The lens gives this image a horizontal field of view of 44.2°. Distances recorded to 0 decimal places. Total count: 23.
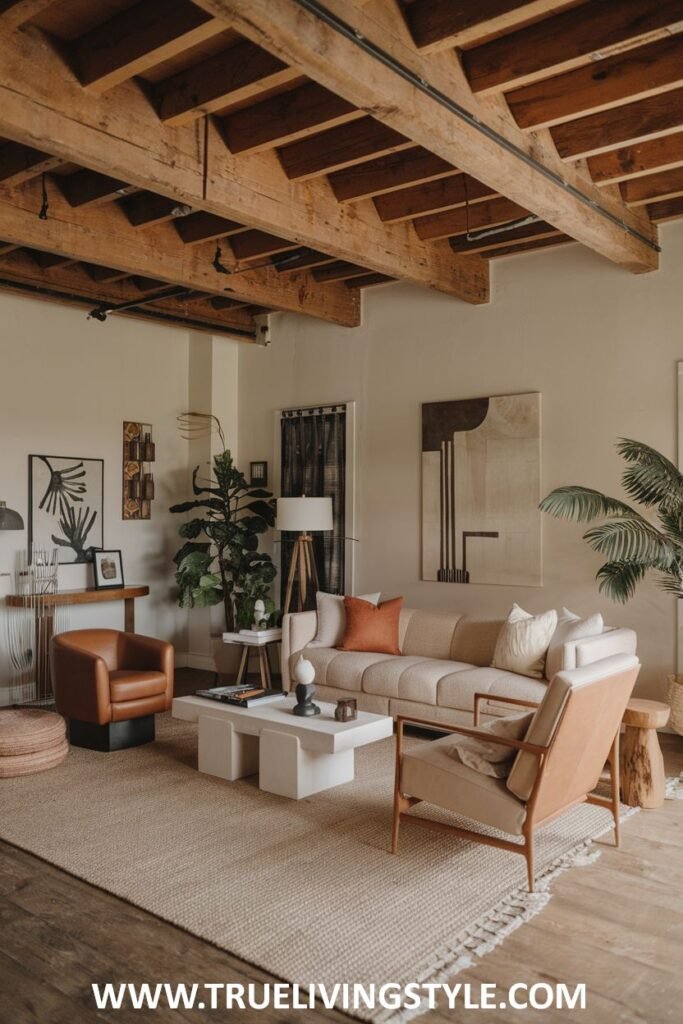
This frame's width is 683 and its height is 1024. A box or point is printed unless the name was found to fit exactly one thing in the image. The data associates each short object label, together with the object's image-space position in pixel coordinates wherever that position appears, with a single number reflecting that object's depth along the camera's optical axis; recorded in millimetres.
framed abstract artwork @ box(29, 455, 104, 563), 6684
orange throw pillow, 5941
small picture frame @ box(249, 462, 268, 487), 7633
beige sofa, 4930
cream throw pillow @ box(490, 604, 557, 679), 5082
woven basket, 4801
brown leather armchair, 5000
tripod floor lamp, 6520
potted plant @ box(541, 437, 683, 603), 4785
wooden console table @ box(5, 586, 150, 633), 6273
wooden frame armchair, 3107
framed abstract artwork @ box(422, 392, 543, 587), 5992
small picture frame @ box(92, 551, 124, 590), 6969
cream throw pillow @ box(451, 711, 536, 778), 3328
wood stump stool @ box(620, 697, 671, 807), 4070
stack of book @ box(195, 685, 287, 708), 4625
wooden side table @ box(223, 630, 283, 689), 6169
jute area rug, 2768
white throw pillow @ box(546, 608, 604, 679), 4898
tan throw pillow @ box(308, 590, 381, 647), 6172
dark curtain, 7102
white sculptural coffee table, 4129
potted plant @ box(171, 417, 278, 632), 6797
